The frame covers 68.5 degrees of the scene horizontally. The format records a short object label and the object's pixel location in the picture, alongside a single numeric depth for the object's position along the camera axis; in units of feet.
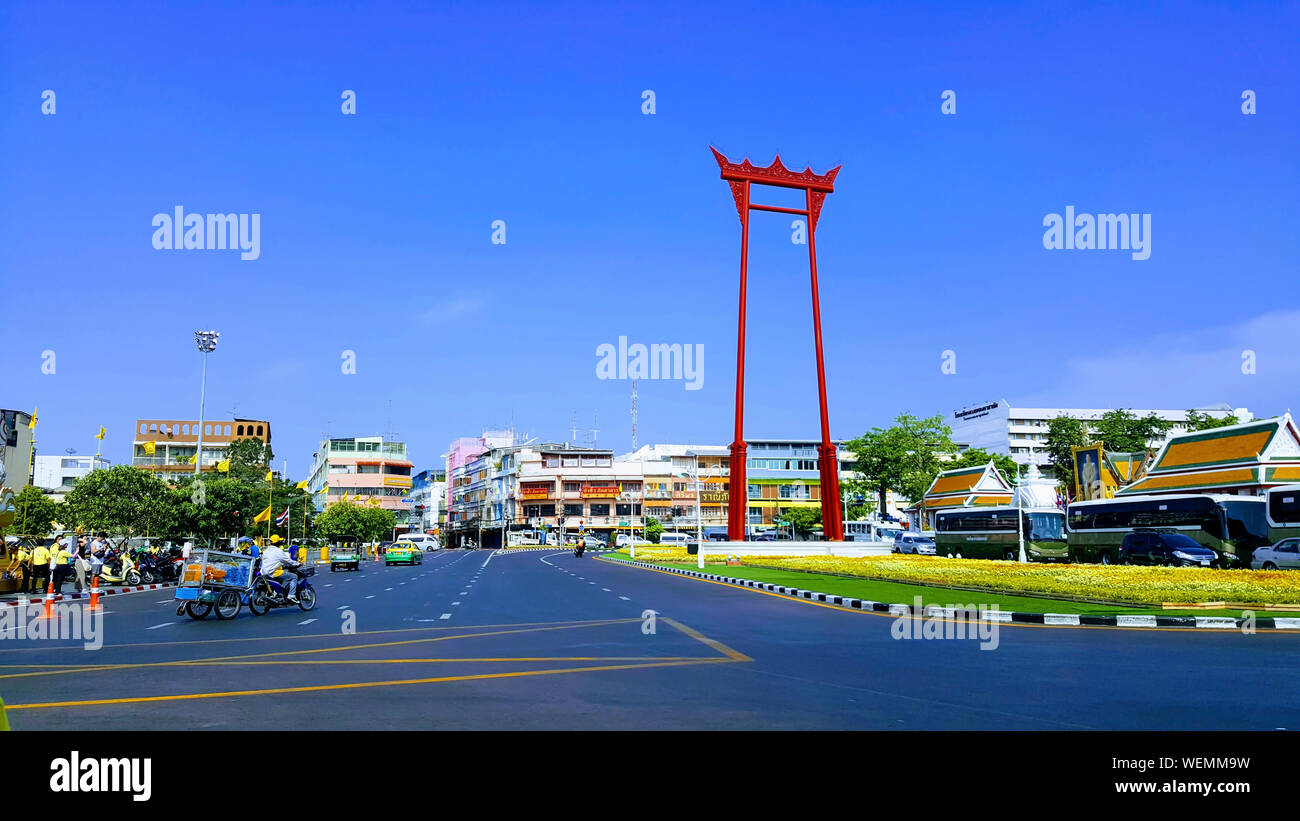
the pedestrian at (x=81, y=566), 88.65
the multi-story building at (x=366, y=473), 441.68
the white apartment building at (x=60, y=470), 406.82
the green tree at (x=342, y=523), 326.03
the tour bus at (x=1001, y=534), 151.84
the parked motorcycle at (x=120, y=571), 103.71
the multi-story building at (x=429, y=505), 592.60
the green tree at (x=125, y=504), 140.36
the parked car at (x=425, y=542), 279.28
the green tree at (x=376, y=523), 342.64
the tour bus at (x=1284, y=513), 111.34
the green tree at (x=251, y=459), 264.72
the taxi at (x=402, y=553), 194.12
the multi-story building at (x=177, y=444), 386.73
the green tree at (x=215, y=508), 157.99
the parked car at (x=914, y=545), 190.90
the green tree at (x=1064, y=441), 285.64
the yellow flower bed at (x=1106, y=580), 61.41
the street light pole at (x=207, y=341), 194.70
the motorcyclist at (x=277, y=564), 64.08
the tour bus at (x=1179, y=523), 115.85
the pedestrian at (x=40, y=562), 83.46
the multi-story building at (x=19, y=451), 208.03
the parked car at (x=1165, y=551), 102.99
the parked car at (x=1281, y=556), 96.63
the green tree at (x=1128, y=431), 273.13
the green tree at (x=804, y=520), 356.38
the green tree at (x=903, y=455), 270.26
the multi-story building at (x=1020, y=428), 416.67
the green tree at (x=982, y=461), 296.10
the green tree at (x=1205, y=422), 258.37
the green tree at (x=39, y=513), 216.74
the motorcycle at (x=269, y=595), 63.10
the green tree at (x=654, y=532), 336.29
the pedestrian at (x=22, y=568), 85.30
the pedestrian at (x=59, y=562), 81.41
